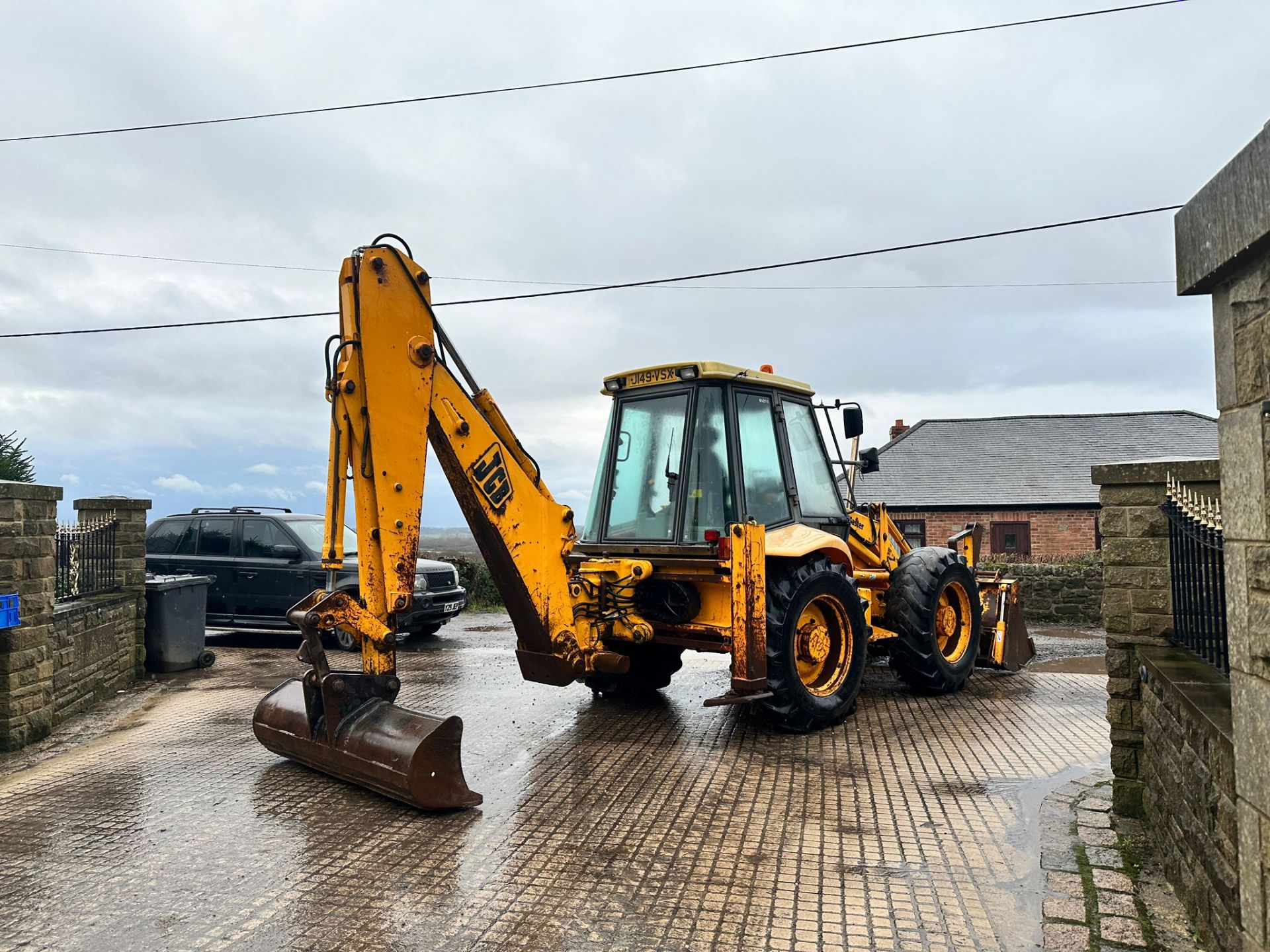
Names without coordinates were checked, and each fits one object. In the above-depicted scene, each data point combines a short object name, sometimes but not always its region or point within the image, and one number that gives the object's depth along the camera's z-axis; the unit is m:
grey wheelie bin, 9.91
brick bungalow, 23.61
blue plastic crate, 6.62
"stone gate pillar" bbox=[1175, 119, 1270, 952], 2.47
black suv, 12.00
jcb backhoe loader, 5.40
